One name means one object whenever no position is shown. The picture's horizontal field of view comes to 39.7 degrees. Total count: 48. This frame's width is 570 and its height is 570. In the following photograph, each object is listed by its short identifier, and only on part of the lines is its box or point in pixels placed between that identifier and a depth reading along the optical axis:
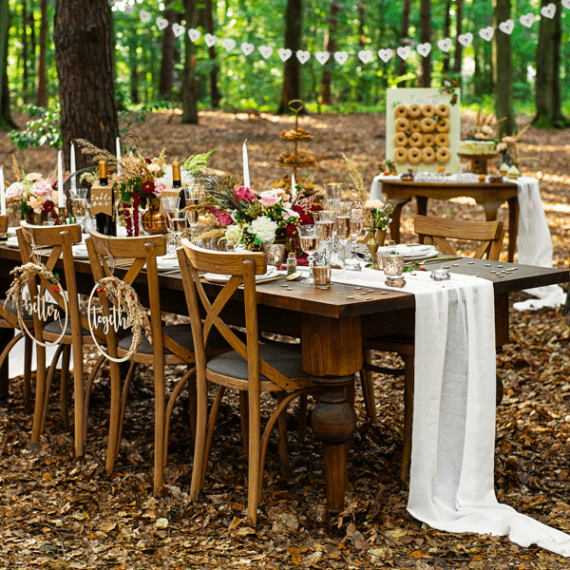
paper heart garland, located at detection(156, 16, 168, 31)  8.91
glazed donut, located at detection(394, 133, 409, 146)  6.92
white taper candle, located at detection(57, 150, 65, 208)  4.10
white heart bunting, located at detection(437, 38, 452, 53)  9.06
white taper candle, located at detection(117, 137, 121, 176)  3.95
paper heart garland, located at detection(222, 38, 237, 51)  8.90
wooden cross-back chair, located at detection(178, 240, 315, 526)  2.80
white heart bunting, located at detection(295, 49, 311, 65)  9.96
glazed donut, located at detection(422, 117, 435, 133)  6.84
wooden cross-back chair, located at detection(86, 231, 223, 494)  3.13
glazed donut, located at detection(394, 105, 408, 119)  6.95
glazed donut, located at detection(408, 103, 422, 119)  6.90
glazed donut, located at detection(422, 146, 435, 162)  6.80
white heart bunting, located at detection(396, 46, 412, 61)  9.56
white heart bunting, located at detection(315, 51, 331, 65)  9.40
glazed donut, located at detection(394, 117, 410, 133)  6.93
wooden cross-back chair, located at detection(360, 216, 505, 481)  3.35
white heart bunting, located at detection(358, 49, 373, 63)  9.20
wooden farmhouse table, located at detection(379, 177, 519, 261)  6.21
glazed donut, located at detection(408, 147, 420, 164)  6.84
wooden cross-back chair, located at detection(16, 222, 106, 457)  3.50
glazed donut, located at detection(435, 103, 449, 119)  6.83
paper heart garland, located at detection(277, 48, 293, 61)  9.76
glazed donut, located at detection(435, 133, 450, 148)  6.79
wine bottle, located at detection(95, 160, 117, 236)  3.88
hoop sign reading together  3.15
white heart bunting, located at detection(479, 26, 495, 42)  9.12
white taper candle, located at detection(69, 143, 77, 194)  4.45
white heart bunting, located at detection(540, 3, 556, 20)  9.00
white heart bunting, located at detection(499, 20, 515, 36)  9.48
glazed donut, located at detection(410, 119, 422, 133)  6.91
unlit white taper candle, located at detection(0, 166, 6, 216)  4.28
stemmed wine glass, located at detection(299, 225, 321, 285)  3.05
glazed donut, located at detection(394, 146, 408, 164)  6.91
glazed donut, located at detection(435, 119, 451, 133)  6.82
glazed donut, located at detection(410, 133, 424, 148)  6.84
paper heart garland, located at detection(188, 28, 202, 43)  9.39
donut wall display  6.79
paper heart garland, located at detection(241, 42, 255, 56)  9.08
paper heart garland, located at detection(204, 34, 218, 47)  9.30
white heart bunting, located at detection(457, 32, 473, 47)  8.73
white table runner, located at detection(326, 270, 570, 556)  2.91
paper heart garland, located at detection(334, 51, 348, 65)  9.28
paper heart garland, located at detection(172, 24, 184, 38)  8.93
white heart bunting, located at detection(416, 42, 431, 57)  9.52
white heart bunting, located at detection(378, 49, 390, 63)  9.47
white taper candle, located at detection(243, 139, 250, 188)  3.53
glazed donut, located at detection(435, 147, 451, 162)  6.76
